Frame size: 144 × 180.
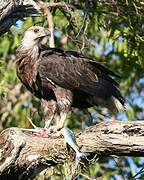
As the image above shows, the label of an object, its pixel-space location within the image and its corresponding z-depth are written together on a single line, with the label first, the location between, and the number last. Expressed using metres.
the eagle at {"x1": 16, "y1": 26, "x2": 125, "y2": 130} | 16.14
